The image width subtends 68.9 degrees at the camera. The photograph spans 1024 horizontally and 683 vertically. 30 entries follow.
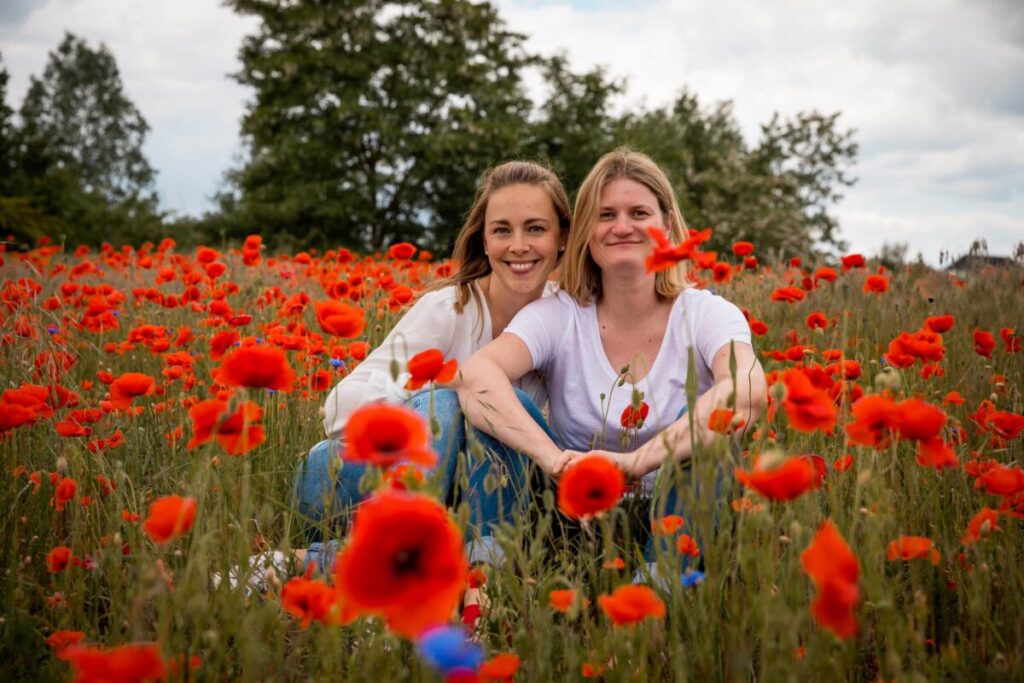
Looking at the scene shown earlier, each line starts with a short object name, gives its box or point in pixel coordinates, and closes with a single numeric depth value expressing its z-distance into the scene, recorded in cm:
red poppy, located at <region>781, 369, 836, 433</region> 133
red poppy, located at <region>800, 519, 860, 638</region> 93
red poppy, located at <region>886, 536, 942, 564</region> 140
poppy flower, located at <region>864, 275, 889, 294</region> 375
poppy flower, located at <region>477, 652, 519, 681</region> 111
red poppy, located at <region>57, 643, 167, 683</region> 90
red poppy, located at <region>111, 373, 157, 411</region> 180
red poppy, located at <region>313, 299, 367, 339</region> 185
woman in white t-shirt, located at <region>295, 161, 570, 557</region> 278
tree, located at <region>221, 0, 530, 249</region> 1977
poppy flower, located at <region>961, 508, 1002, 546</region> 141
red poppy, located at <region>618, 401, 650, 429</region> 202
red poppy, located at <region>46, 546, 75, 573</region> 156
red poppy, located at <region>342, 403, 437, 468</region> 104
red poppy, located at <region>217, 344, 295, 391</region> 133
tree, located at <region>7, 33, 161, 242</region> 3453
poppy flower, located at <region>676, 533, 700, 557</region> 149
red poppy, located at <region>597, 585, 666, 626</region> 119
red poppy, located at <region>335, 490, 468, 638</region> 83
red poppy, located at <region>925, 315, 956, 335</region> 246
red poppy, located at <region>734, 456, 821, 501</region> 107
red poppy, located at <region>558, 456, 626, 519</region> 125
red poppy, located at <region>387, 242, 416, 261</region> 373
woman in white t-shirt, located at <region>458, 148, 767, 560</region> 255
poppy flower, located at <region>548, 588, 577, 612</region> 131
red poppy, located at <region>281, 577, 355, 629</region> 112
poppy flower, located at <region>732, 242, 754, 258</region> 410
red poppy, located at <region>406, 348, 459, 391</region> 149
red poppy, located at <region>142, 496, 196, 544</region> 113
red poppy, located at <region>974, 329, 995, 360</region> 258
